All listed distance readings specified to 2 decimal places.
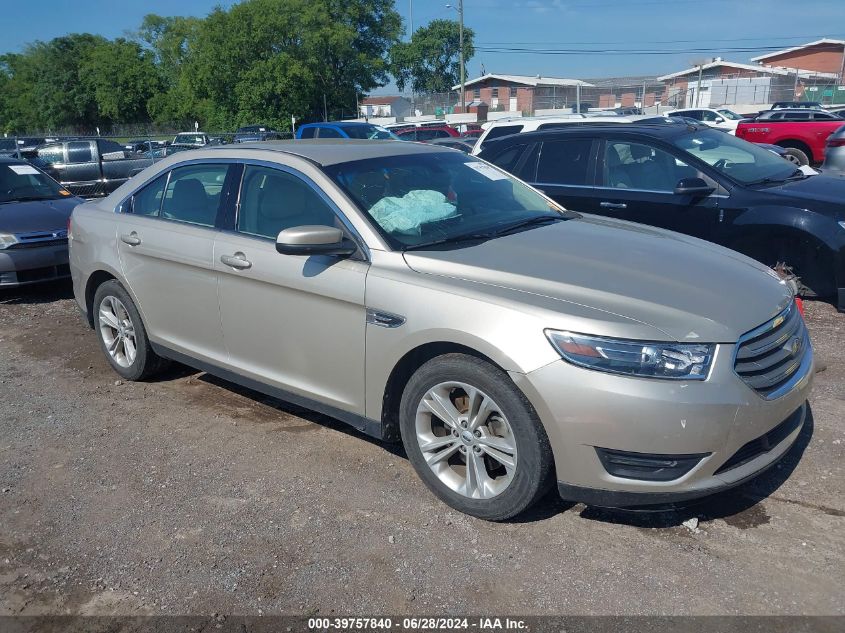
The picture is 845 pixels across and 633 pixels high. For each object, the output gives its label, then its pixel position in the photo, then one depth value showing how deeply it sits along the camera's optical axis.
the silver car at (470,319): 2.96
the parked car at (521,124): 10.86
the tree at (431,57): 85.31
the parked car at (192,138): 29.53
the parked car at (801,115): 20.48
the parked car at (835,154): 11.41
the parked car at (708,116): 28.11
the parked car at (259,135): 31.04
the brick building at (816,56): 69.06
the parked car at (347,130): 19.02
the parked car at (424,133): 25.55
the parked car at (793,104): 34.41
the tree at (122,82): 71.31
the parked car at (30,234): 7.65
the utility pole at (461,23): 46.26
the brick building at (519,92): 42.19
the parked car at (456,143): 18.05
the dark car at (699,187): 6.19
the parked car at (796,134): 18.43
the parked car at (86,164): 17.33
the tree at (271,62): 53.41
